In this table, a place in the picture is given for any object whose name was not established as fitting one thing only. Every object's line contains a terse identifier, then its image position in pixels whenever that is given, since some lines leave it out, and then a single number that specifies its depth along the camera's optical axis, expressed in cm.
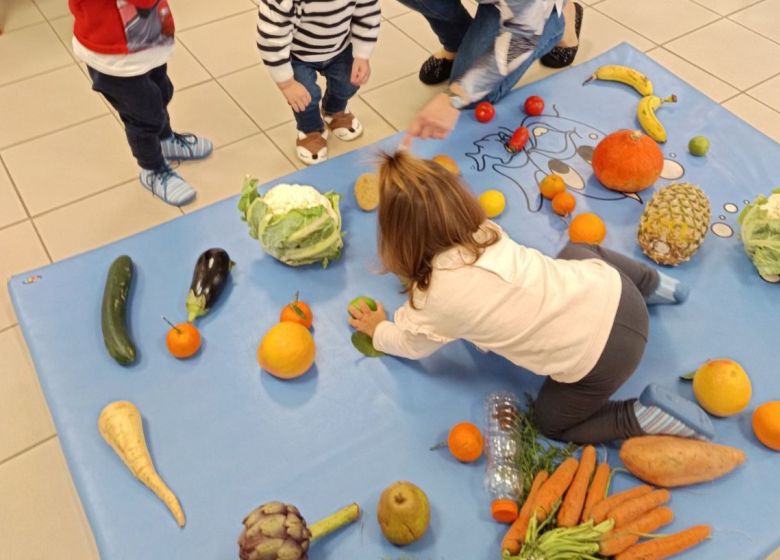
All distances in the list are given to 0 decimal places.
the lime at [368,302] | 143
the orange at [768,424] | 123
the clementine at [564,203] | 165
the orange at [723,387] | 125
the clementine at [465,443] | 121
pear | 107
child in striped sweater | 159
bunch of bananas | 188
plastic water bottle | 115
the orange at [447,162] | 167
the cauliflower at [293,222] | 145
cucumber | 136
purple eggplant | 143
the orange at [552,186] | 169
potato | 166
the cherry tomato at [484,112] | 192
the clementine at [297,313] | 141
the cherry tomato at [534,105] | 194
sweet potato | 116
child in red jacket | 140
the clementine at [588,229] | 156
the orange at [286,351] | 129
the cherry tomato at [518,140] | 183
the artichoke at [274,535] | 102
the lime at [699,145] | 181
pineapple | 148
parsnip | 118
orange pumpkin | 165
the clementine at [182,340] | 135
